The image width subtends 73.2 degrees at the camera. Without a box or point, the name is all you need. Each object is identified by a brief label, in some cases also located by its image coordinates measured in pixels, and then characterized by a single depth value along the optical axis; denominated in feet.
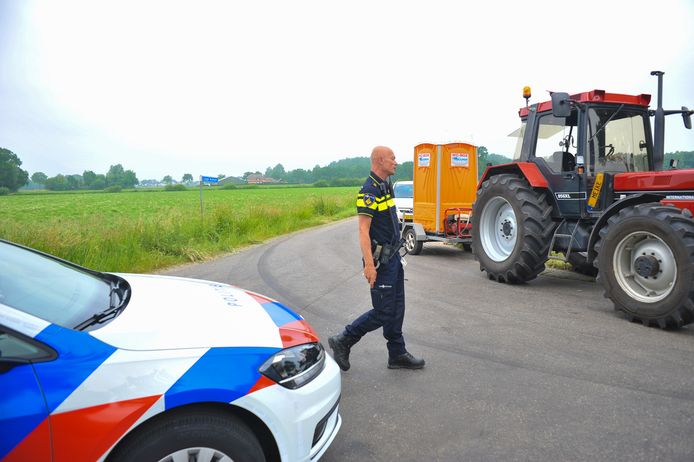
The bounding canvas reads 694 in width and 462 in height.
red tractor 16.08
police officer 12.28
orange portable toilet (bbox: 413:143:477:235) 34.19
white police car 5.66
